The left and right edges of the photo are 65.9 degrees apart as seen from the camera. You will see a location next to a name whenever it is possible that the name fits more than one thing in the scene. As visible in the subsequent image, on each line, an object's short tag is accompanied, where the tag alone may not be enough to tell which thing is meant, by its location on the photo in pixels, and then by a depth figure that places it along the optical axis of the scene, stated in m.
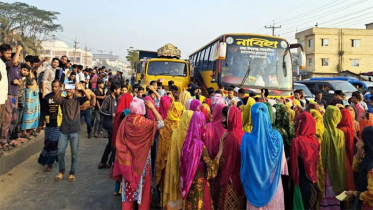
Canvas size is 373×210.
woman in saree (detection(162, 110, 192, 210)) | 3.53
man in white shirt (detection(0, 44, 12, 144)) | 5.00
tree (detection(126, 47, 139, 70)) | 51.31
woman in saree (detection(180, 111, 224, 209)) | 3.25
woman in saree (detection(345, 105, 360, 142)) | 4.76
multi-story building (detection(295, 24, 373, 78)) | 36.53
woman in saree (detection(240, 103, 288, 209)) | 3.17
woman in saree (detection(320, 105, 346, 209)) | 3.85
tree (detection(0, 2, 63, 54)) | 37.31
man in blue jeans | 5.12
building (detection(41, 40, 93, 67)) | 81.43
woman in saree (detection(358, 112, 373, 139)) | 4.84
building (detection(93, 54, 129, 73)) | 164.23
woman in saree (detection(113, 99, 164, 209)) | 3.71
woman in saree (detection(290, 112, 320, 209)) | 3.57
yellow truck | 11.84
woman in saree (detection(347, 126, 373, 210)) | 2.69
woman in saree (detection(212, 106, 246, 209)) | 3.42
